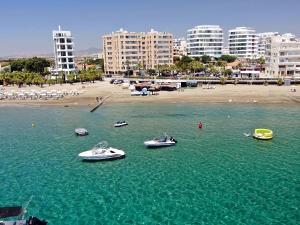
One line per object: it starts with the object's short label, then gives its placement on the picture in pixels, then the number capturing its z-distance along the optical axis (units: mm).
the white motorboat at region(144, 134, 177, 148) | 37773
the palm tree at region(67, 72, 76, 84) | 109131
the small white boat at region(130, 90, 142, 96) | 81735
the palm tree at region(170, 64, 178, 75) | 128381
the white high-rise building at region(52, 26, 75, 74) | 127790
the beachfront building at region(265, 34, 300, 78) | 105490
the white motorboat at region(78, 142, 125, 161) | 33768
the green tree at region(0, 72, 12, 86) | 104125
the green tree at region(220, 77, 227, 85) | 96024
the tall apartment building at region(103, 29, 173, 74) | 138621
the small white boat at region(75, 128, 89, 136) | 43552
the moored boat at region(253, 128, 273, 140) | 40071
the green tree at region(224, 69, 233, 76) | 113955
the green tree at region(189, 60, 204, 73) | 126152
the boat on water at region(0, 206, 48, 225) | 19545
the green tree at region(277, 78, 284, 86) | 90199
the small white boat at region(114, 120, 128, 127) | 48422
